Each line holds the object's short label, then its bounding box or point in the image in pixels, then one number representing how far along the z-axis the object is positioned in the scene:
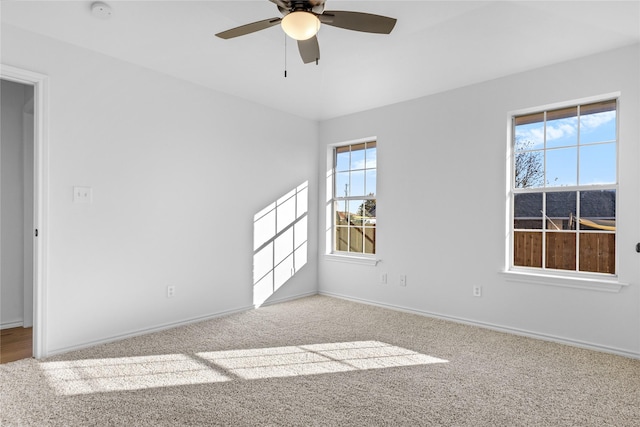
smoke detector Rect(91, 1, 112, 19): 2.64
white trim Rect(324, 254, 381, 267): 4.59
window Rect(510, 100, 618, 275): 3.17
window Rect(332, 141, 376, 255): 4.79
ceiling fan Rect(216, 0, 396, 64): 1.85
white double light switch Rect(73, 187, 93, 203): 2.96
